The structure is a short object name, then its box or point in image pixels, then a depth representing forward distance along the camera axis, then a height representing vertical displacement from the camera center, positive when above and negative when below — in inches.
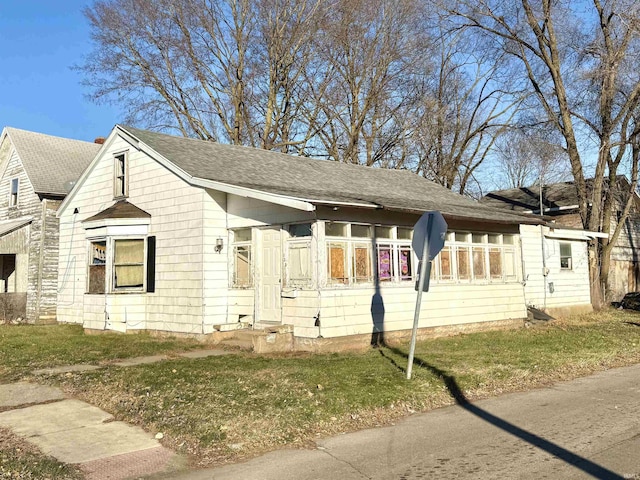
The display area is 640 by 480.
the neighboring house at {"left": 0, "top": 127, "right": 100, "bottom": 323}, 826.2 +114.2
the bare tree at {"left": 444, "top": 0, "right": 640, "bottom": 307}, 874.1 +292.9
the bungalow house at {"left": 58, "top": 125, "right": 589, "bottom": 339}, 479.8 +37.4
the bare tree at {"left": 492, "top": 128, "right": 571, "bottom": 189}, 987.1 +249.7
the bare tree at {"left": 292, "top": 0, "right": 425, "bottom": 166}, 1138.0 +432.9
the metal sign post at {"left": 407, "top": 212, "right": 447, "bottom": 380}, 325.1 +25.2
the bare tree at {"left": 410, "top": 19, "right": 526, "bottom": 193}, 1274.6 +337.4
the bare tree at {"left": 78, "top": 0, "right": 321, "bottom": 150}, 1111.6 +450.5
